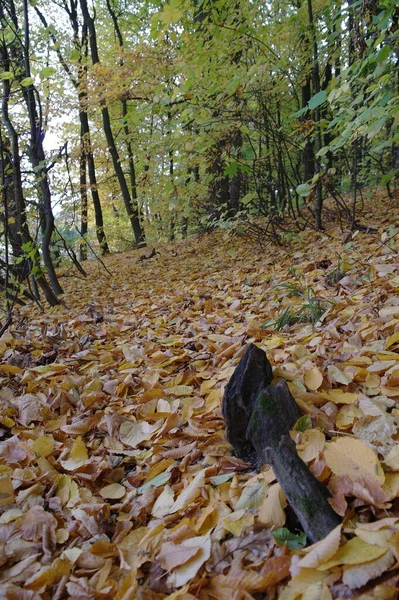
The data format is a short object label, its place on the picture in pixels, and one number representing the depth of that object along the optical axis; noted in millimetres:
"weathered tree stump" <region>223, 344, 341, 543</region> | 981
